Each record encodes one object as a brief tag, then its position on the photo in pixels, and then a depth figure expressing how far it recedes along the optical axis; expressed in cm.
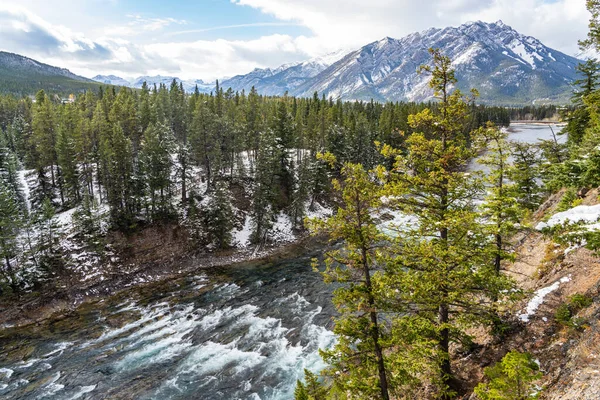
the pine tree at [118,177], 4544
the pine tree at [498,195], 1266
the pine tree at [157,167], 4669
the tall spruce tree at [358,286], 1031
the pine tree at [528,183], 3064
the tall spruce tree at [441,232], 1108
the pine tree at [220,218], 4641
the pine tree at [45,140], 5222
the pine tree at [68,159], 4753
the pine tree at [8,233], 3372
